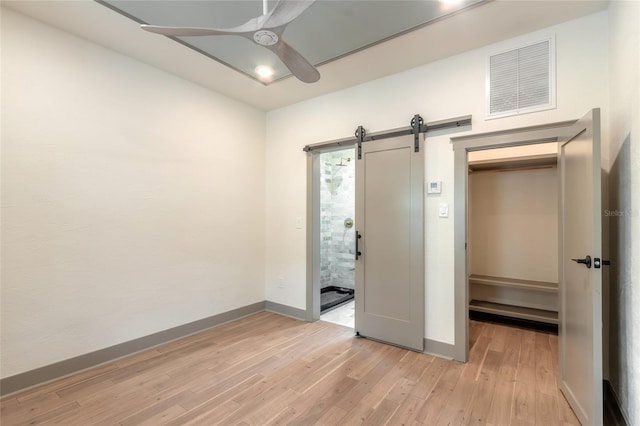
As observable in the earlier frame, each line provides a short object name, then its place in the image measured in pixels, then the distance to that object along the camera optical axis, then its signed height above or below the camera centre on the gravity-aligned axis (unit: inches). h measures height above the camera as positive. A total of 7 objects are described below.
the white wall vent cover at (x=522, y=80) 95.0 +47.1
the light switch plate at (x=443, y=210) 112.5 +2.3
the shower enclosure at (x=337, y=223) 212.1 -5.3
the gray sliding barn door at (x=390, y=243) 117.9 -11.8
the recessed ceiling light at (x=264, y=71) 119.9 +62.2
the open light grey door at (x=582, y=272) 65.3 -14.5
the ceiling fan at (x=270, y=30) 57.6 +41.0
